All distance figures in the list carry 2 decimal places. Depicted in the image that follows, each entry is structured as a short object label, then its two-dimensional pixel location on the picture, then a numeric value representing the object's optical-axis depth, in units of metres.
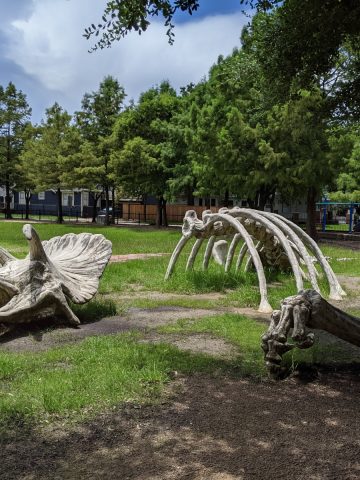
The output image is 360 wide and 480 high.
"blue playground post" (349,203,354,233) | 26.08
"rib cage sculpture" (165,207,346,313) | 8.11
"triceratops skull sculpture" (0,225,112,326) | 6.25
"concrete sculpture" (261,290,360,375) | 4.08
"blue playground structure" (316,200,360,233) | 25.83
